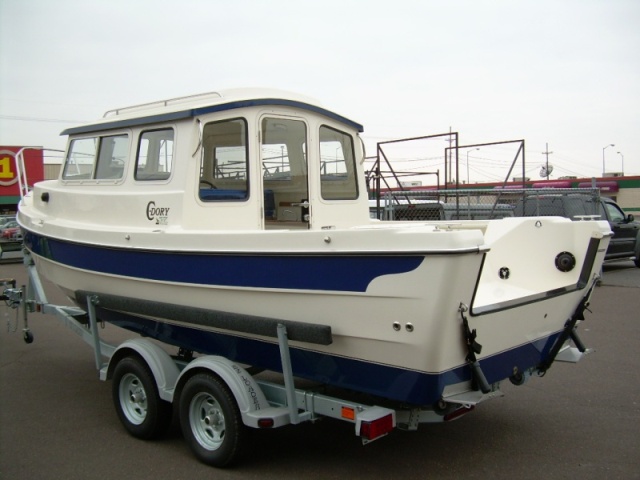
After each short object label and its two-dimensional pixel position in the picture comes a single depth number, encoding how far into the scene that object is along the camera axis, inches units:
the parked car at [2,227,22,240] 778.5
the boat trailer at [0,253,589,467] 148.6
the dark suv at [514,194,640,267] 546.0
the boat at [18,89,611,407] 139.2
